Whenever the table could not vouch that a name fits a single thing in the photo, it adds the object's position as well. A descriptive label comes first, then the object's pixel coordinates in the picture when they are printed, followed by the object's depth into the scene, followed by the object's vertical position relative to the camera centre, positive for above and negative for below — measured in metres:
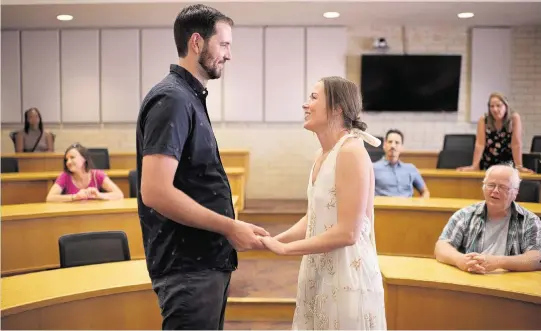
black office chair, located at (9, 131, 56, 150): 7.66 -0.03
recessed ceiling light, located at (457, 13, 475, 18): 7.35 +1.56
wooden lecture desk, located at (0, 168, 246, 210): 5.21 -0.48
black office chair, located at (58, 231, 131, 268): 2.79 -0.57
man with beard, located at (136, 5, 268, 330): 1.52 -0.15
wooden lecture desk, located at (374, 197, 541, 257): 4.04 -0.64
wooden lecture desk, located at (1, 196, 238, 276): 3.78 -0.64
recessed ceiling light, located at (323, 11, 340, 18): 7.26 +1.56
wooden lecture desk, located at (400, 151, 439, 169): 6.84 -0.27
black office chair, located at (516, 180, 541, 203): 4.05 -0.40
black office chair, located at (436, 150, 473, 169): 6.02 -0.25
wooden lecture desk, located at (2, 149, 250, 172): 6.73 -0.31
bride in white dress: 1.67 -0.28
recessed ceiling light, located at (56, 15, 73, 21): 7.55 +1.56
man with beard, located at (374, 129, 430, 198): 4.84 -0.34
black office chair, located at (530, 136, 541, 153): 7.27 -0.12
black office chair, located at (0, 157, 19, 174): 5.91 -0.32
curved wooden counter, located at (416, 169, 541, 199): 5.20 -0.44
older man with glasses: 2.56 -0.47
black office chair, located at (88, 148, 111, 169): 6.22 -0.27
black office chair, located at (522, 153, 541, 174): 5.43 -0.24
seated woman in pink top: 4.33 -0.38
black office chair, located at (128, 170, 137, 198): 4.71 -0.39
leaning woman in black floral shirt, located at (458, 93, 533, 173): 5.30 -0.01
